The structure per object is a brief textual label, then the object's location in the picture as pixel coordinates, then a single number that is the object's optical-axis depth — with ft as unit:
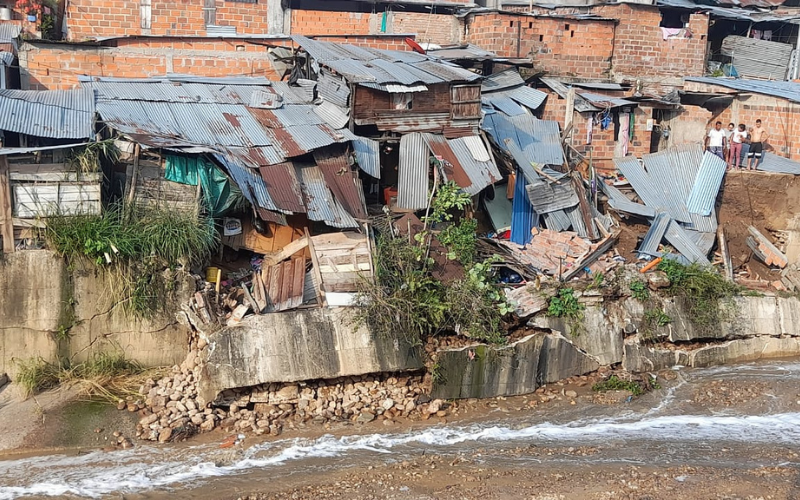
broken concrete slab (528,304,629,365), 40.60
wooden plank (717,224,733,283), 47.12
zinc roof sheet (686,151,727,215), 50.14
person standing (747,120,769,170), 53.83
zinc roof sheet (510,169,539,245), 45.21
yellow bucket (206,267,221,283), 39.01
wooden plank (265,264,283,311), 37.55
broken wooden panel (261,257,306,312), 37.52
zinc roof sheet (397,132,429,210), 41.29
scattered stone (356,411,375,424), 36.32
